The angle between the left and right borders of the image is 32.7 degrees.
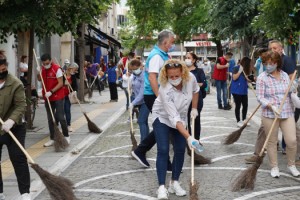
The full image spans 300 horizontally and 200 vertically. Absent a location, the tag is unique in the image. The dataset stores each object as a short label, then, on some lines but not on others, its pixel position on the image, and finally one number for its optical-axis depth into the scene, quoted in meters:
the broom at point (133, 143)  8.34
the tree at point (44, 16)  10.18
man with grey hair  6.55
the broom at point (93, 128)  11.49
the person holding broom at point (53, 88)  9.40
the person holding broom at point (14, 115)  5.48
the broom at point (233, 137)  9.09
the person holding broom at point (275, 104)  6.64
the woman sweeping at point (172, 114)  5.59
